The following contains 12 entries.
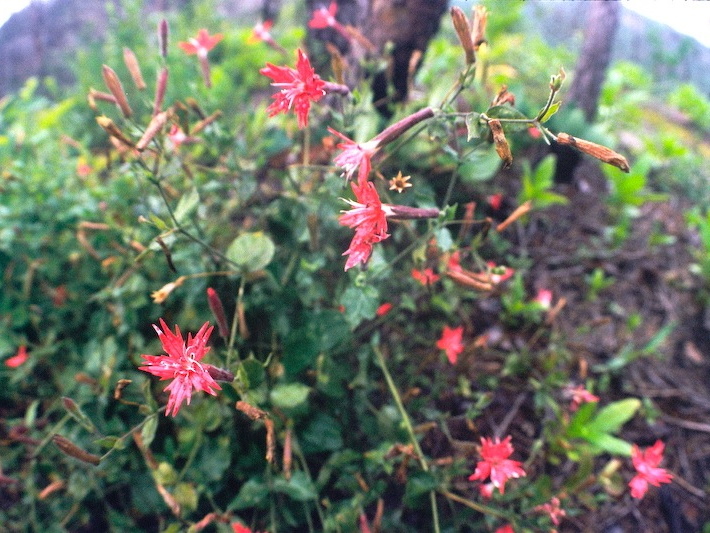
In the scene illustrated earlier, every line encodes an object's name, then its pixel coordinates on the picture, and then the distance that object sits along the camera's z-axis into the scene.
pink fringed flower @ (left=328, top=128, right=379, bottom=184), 0.23
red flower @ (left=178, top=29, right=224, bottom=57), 0.37
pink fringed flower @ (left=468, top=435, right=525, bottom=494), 0.27
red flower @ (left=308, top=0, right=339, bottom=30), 0.38
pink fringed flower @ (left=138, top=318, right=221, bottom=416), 0.21
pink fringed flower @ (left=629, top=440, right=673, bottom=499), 0.29
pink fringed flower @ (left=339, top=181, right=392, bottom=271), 0.22
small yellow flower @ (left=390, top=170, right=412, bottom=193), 0.24
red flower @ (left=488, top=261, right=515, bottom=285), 0.29
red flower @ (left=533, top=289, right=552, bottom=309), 0.40
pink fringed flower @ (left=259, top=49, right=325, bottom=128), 0.23
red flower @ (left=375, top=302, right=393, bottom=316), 0.33
